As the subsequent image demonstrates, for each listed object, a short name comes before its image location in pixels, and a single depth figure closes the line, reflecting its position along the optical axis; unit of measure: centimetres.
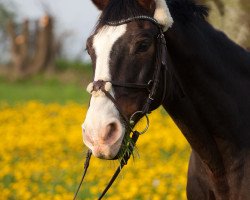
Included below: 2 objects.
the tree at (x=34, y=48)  4855
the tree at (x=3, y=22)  6317
